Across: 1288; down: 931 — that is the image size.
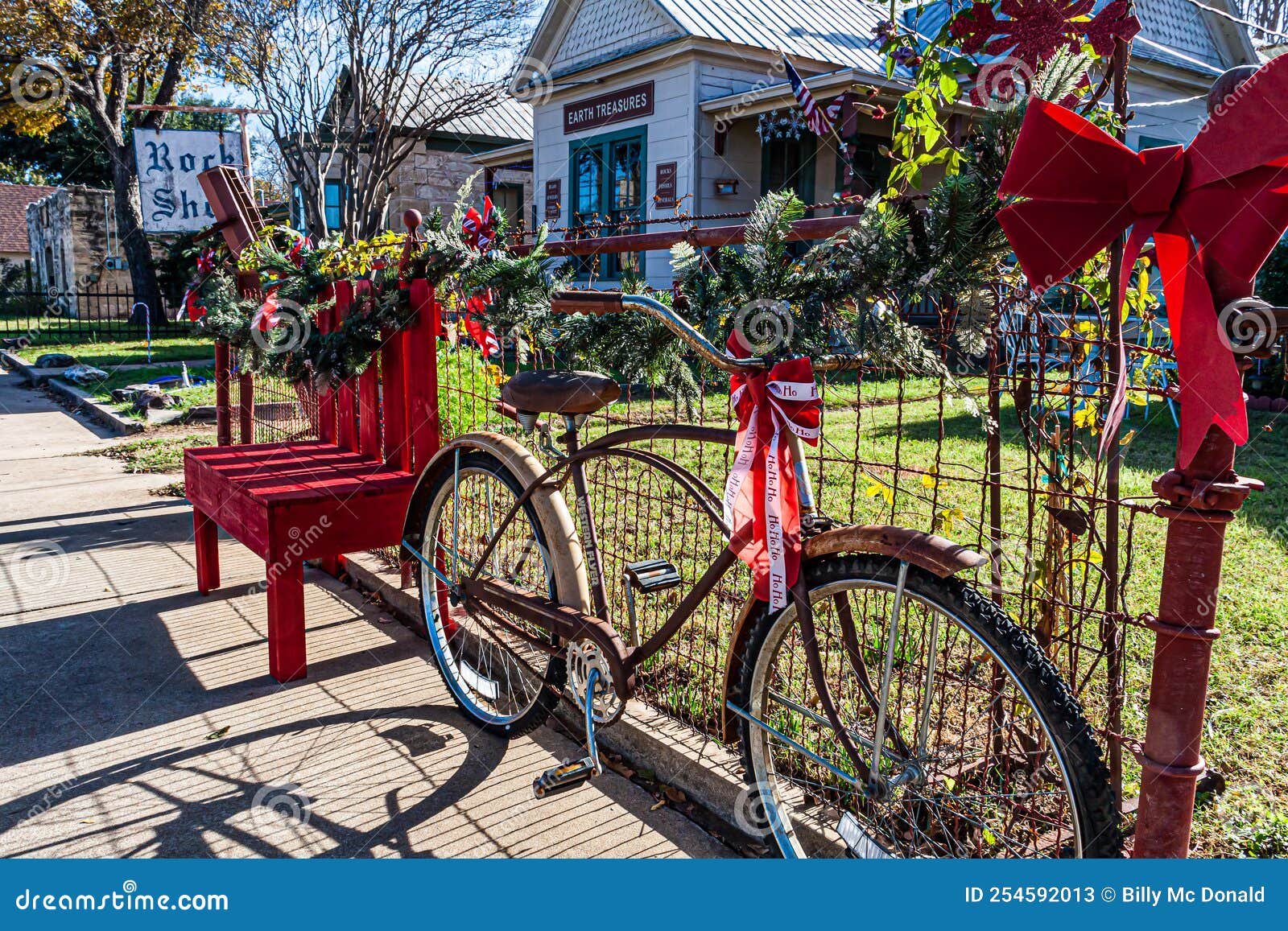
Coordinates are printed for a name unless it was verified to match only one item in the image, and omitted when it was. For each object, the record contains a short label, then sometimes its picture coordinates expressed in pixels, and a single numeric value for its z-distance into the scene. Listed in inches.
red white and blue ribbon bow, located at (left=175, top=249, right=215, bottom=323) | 210.4
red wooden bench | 142.7
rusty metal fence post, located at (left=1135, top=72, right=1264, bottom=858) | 62.6
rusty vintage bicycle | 75.9
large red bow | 57.8
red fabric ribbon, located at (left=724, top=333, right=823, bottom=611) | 83.8
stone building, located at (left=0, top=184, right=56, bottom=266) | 1920.5
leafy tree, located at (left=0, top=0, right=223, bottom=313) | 661.9
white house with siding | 481.4
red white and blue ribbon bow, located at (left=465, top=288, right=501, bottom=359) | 137.3
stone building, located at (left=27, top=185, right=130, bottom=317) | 1268.5
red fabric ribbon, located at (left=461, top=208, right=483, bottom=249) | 137.8
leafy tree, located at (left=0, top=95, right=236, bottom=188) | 1461.6
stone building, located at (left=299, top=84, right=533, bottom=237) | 762.8
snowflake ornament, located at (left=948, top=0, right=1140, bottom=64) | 79.7
